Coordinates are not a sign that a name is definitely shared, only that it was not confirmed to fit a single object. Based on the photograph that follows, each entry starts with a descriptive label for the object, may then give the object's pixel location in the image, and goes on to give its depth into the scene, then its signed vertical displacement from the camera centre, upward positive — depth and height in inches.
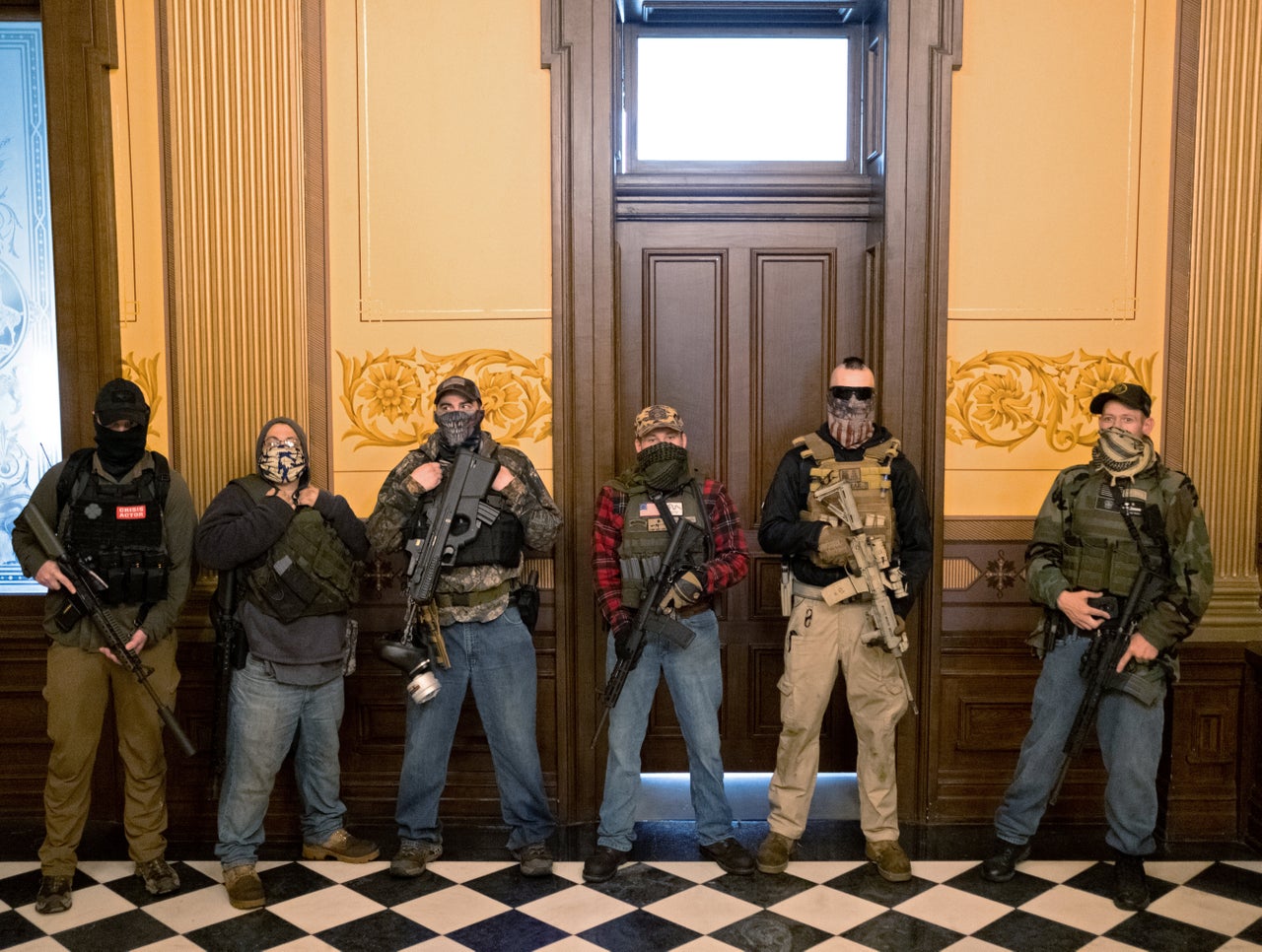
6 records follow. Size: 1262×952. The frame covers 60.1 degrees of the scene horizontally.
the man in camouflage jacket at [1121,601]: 133.0 -26.9
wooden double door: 167.9 +5.9
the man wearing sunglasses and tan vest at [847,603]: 140.6 -28.7
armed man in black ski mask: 134.8 -28.0
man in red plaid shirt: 140.5 -29.9
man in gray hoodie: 135.1 -27.7
